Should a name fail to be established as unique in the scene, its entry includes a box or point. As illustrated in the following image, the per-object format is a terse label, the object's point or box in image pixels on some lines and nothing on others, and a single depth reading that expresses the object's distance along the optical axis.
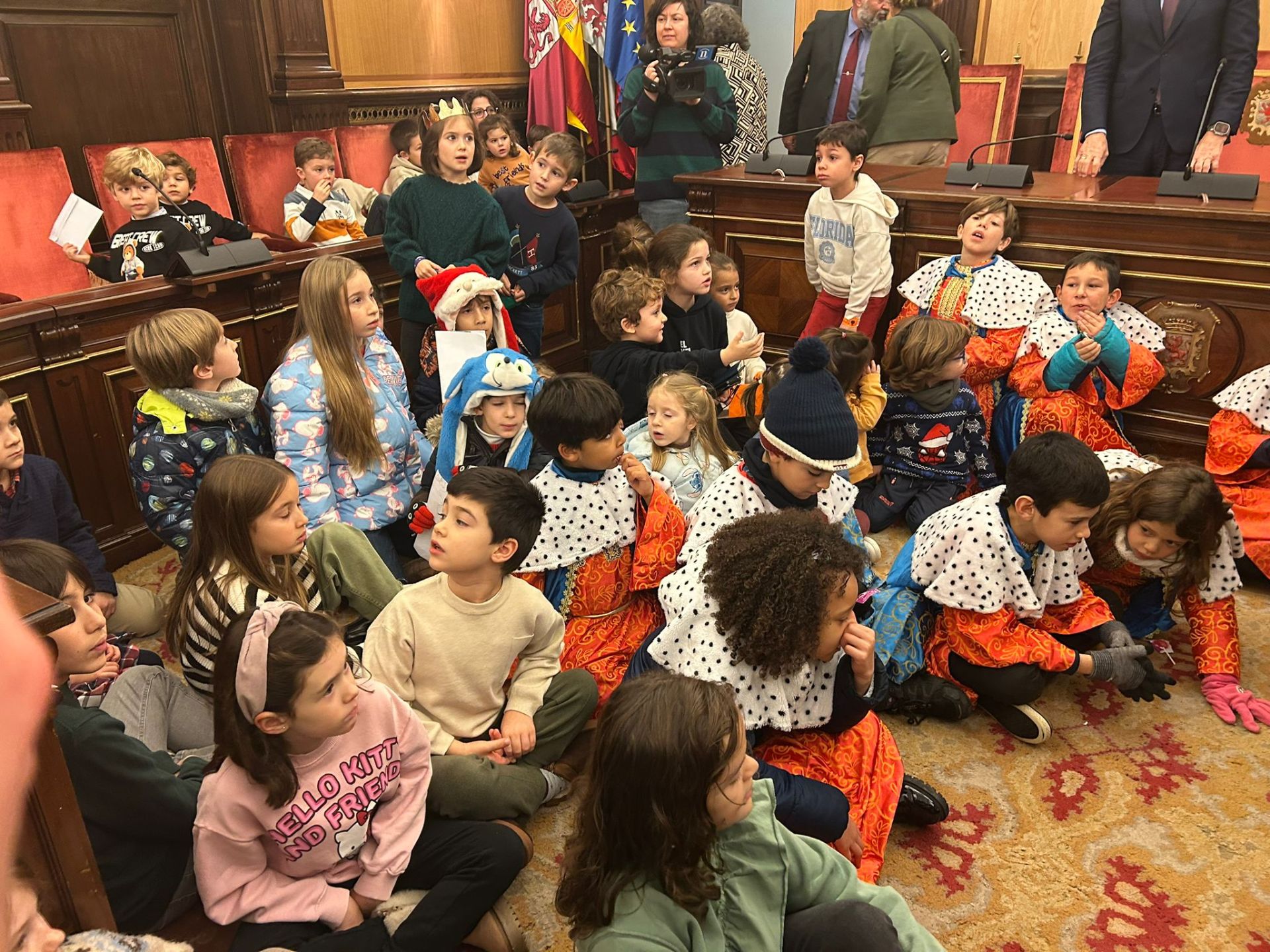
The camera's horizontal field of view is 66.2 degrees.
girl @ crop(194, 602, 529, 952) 1.41
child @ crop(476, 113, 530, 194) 4.30
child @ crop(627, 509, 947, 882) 1.62
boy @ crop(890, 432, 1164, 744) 2.08
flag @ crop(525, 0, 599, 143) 5.57
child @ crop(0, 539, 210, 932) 1.39
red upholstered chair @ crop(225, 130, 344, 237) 4.29
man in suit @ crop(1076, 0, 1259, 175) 3.59
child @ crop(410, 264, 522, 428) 2.95
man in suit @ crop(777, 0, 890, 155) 4.49
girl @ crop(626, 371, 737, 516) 2.58
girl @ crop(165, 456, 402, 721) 1.82
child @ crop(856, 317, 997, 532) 2.98
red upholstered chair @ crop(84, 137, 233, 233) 4.11
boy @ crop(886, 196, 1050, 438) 3.27
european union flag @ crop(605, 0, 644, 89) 5.47
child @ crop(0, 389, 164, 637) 2.22
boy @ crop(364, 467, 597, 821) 1.79
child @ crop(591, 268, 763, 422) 2.99
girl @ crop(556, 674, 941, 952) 1.21
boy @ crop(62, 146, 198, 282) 3.41
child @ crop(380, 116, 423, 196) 4.62
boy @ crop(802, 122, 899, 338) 3.49
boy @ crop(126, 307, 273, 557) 2.34
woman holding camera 4.25
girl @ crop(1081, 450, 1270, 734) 2.23
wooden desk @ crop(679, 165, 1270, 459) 3.15
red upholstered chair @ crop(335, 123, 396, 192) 4.75
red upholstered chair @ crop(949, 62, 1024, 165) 5.74
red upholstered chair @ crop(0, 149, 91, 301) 3.51
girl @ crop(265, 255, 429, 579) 2.56
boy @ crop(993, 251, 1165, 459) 3.12
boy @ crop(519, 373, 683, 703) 2.15
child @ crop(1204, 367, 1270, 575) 2.76
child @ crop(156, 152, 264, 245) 3.68
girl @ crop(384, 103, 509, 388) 3.29
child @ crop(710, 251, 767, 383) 3.47
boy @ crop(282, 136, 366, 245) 4.16
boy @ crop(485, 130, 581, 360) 3.56
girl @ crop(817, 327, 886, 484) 2.89
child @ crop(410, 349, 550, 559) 2.48
